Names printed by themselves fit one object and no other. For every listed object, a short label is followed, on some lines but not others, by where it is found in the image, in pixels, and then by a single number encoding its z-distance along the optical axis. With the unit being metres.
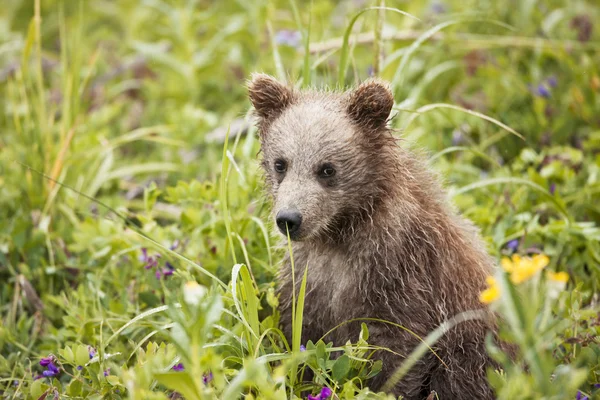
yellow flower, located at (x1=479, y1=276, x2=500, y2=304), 4.75
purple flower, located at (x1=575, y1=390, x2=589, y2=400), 6.77
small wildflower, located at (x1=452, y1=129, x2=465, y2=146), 11.88
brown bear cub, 7.46
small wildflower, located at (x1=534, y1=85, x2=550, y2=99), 12.36
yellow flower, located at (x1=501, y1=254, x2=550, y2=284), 4.60
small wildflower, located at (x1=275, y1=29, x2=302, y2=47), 13.44
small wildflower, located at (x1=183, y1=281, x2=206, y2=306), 4.86
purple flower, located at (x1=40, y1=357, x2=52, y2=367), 7.32
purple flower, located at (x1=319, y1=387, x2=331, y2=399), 6.48
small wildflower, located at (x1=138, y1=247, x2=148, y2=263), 8.81
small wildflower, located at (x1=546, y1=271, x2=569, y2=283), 4.61
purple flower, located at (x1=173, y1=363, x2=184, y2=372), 7.09
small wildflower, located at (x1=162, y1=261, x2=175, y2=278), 8.53
